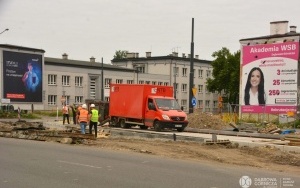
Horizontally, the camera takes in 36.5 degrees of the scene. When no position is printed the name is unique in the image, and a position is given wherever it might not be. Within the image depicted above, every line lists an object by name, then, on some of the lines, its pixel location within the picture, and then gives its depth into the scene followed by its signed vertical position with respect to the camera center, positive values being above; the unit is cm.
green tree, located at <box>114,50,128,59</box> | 13900 +1589
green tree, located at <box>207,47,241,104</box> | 8012 +583
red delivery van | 2834 -11
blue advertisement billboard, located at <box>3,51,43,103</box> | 6109 +384
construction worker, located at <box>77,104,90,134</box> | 2238 -63
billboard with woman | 4047 +273
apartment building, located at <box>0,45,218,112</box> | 6219 +513
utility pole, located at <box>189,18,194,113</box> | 3362 +256
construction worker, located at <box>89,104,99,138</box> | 2264 -63
